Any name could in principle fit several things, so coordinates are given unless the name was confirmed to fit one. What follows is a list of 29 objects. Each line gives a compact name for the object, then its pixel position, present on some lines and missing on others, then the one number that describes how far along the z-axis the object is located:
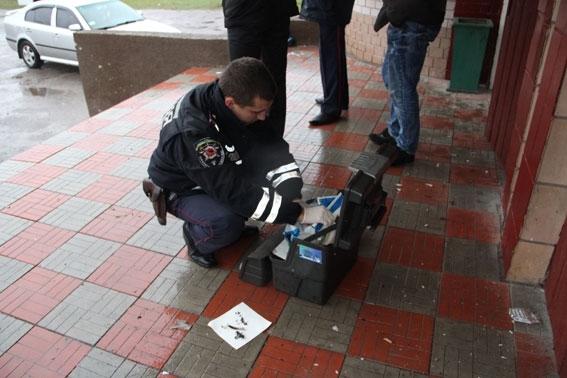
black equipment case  2.17
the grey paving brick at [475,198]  3.43
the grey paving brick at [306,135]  4.54
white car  9.82
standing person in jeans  3.41
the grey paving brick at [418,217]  3.22
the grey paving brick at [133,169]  4.02
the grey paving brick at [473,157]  4.06
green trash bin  5.46
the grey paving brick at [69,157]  4.23
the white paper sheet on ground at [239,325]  2.37
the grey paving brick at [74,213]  3.34
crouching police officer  2.41
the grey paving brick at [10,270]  2.81
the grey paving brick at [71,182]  3.80
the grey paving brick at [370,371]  2.16
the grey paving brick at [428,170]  3.85
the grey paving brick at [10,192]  3.65
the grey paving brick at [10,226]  3.23
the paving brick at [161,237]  3.07
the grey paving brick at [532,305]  2.38
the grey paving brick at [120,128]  4.91
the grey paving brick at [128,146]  4.45
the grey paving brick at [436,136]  4.47
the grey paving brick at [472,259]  2.78
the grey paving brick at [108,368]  2.20
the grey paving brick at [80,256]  2.89
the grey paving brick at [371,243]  2.97
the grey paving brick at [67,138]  4.65
